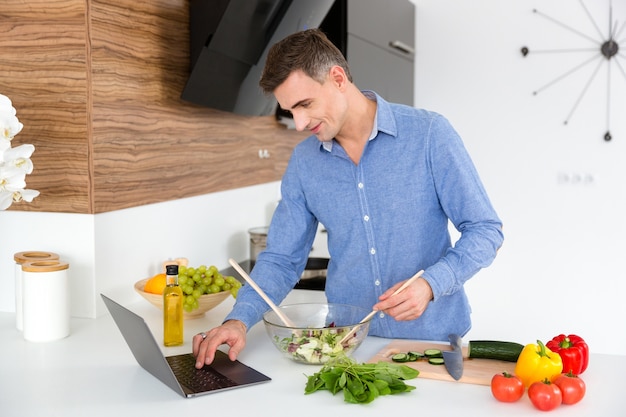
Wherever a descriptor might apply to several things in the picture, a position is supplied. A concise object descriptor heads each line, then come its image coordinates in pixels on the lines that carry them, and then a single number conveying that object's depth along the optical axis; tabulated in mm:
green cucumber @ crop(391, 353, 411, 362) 1507
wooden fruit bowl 1946
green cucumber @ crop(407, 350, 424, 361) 1508
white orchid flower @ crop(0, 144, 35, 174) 1600
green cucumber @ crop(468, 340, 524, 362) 1479
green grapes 1926
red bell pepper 1400
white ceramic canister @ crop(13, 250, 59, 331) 1827
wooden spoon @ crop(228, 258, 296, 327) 1587
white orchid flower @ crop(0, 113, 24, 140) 1566
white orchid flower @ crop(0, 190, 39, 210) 1610
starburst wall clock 3746
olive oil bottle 1699
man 1658
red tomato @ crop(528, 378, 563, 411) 1244
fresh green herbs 1306
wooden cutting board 1404
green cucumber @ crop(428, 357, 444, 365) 1479
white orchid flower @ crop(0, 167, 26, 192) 1590
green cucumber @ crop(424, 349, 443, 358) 1516
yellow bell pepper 1332
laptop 1365
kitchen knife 1408
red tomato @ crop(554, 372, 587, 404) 1266
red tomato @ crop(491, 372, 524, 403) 1284
